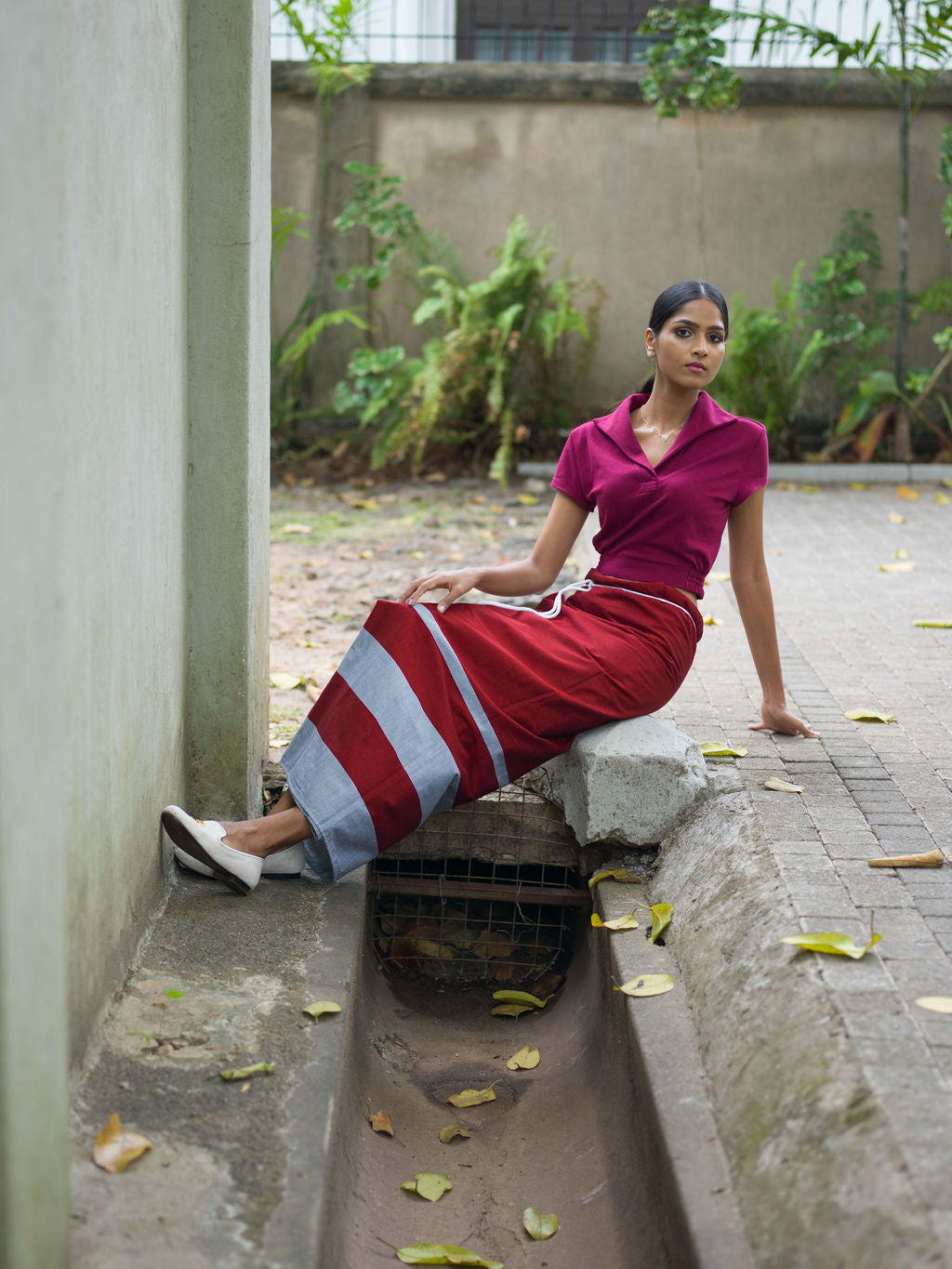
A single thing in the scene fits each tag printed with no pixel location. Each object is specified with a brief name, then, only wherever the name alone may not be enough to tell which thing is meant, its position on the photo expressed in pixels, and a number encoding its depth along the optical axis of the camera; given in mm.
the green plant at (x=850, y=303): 8641
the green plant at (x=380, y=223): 8688
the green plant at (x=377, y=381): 8672
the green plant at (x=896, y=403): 8703
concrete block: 3172
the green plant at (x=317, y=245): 8719
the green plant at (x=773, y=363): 8461
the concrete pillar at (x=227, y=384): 3010
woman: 2988
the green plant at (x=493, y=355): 8406
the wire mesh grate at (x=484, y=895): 3543
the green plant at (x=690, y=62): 8578
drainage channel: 2436
